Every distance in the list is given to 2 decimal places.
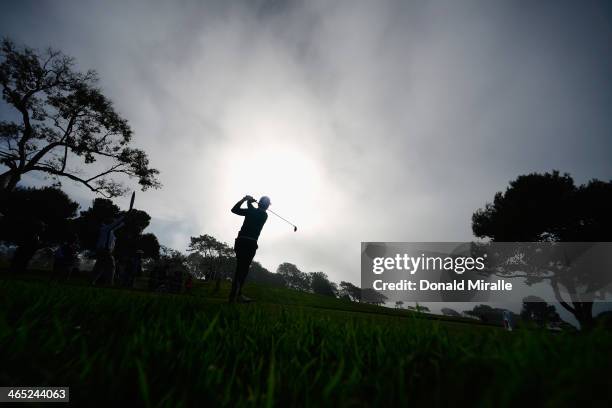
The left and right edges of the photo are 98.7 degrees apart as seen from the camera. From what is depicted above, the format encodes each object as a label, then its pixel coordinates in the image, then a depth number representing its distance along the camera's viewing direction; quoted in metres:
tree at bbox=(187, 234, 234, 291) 82.69
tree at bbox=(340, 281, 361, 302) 132.09
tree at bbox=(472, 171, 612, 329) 23.67
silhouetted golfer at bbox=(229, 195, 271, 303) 6.40
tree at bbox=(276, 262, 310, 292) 143.12
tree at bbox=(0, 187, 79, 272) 31.23
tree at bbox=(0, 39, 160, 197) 19.08
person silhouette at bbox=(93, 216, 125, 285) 9.94
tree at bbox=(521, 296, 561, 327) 51.03
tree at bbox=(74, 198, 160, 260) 41.78
